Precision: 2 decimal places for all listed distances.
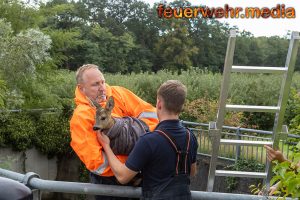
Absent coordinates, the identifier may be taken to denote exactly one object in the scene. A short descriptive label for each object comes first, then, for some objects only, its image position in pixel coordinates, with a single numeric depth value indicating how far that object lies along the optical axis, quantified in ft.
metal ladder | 10.91
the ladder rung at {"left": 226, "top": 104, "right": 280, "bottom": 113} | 11.06
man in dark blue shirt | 8.37
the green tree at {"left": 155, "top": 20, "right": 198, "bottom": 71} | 153.99
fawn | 8.71
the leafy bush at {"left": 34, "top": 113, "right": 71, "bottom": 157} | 50.78
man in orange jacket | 8.80
